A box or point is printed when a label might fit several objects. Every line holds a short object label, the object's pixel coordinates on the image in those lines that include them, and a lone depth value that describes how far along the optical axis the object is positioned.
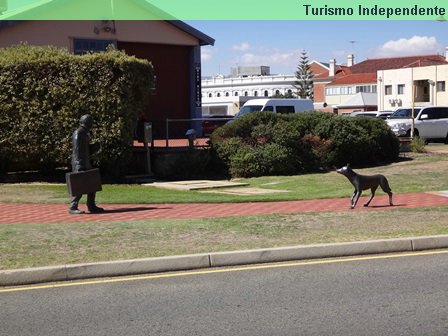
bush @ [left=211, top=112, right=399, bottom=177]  18.47
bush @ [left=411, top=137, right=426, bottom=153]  23.70
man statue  11.56
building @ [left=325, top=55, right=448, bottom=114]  76.00
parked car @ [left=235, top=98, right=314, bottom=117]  29.59
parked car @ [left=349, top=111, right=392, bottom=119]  40.39
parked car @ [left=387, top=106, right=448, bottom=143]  28.95
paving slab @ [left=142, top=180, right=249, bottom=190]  16.14
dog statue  11.64
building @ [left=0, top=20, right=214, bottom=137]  22.39
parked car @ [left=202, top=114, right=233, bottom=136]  26.27
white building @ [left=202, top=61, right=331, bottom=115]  125.50
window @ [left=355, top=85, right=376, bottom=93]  94.20
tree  114.82
